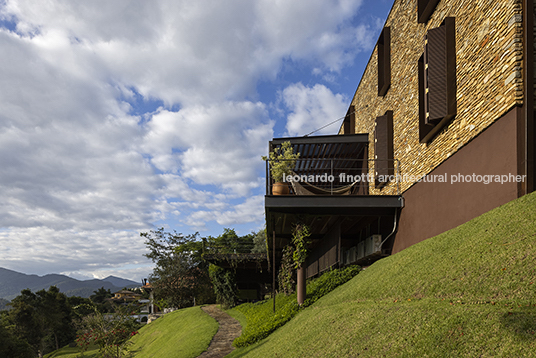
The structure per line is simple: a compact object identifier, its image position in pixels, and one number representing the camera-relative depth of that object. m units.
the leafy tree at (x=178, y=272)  27.08
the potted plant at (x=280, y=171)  10.02
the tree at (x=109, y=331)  12.09
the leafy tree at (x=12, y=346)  23.53
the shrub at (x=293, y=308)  9.87
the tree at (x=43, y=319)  34.97
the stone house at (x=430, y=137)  5.70
